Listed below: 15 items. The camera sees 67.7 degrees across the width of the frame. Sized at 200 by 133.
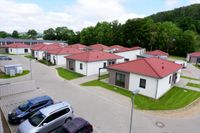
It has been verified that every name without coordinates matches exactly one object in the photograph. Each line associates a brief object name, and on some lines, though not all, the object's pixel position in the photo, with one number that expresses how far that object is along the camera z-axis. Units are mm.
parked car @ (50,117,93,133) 9051
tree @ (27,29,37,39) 141375
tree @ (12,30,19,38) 115000
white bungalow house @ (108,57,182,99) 16422
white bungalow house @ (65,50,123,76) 25078
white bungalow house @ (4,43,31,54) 51812
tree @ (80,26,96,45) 73375
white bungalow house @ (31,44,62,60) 40638
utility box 23659
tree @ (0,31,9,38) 114081
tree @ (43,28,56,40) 98938
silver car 9562
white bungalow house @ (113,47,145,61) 39500
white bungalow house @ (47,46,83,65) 33531
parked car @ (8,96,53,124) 10998
